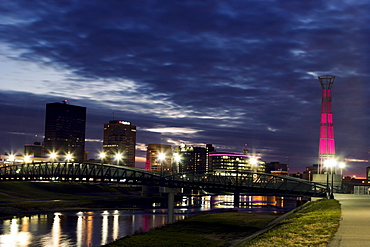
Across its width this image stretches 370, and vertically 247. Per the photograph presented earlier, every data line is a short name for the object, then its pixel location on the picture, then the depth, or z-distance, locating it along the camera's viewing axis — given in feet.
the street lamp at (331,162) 257.20
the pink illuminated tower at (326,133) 388.16
